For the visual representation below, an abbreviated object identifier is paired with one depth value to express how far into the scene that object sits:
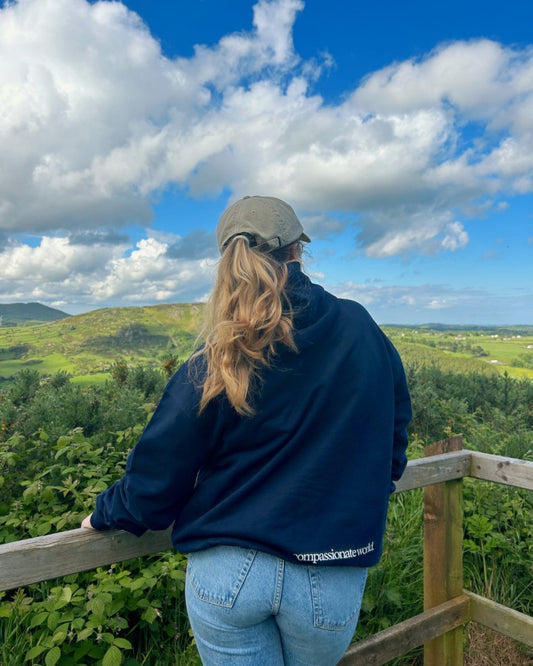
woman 1.34
